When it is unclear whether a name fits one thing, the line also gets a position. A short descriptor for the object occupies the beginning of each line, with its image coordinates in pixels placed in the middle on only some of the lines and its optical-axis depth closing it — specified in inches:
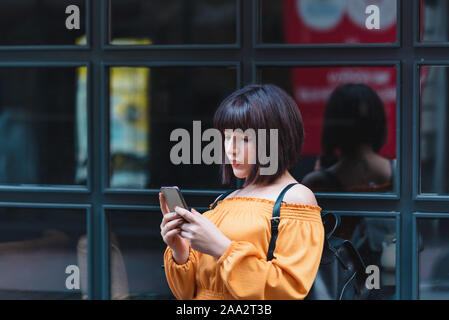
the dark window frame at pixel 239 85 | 209.6
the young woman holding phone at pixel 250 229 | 149.1
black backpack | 173.3
